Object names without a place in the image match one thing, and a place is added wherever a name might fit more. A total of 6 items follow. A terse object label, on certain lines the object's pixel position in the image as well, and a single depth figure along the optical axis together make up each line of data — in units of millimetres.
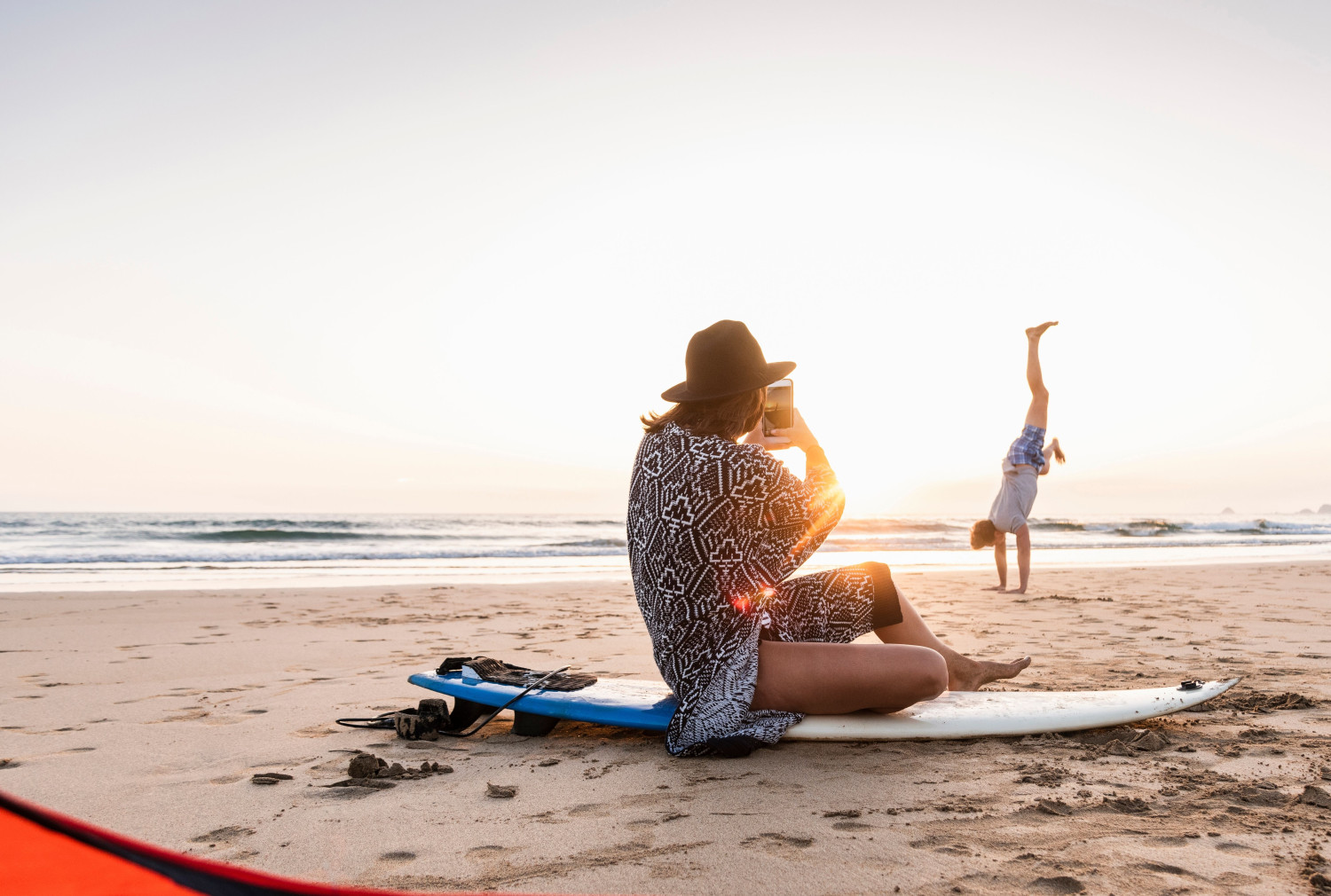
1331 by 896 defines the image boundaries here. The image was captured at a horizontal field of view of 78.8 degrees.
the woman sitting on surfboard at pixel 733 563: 2430
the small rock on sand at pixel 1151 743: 2605
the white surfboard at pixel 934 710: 2715
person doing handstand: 7680
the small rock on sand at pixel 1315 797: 2051
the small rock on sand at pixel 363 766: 2488
